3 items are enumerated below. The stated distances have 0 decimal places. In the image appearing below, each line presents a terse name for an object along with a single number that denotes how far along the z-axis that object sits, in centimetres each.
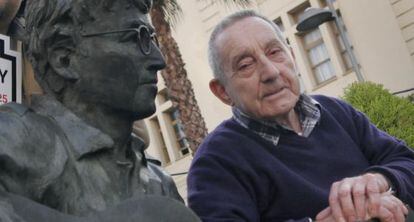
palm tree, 780
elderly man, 183
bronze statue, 124
